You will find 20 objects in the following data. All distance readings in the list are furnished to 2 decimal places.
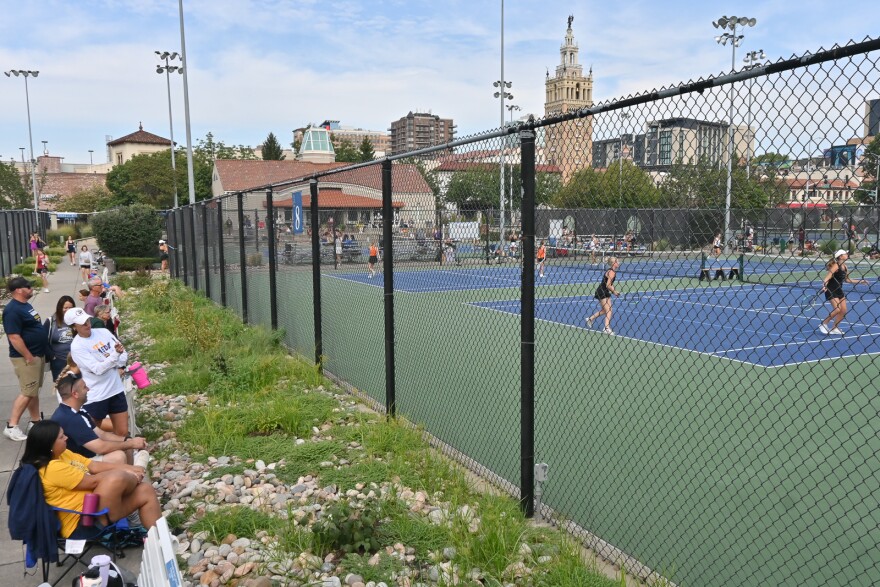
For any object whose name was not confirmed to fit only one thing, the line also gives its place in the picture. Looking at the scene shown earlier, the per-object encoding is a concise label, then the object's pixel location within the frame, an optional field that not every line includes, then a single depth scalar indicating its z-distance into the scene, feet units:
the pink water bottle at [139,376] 23.16
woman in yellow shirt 13.44
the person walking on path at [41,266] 78.33
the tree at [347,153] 300.61
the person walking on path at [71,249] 108.66
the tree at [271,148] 295.89
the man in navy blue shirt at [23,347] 22.80
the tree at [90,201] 255.29
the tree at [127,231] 97.71
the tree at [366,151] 286.87
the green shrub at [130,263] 95.50
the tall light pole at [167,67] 136.87
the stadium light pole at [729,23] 79.11
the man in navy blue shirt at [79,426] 16.60
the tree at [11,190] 216.27
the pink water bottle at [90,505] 13.74
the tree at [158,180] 183.73
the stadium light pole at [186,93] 82.12
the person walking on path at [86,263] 49.86
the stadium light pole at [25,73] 179.22
